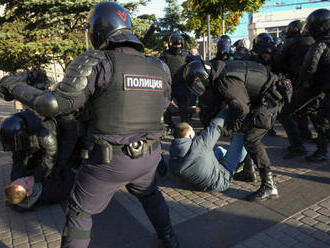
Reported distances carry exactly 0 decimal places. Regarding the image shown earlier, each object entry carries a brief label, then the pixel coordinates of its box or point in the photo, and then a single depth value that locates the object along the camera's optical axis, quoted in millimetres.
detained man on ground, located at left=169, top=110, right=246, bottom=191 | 3297
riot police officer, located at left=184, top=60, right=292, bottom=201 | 3016
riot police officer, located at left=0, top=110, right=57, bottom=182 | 3193
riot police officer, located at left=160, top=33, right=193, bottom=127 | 6445
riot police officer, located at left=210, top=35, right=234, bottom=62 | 5797
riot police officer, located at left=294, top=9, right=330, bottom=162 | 3775
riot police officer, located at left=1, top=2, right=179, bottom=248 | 1749
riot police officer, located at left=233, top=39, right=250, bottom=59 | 7556
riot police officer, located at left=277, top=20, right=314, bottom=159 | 4672
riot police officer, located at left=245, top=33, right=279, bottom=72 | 5133
